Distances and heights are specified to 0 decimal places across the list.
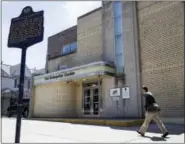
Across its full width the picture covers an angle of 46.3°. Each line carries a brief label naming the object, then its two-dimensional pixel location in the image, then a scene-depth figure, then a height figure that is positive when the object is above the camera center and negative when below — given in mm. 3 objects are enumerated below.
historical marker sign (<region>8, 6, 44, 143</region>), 4921 +1729
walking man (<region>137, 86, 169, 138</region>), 7118 -300
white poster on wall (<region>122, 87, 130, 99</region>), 13505 +634
